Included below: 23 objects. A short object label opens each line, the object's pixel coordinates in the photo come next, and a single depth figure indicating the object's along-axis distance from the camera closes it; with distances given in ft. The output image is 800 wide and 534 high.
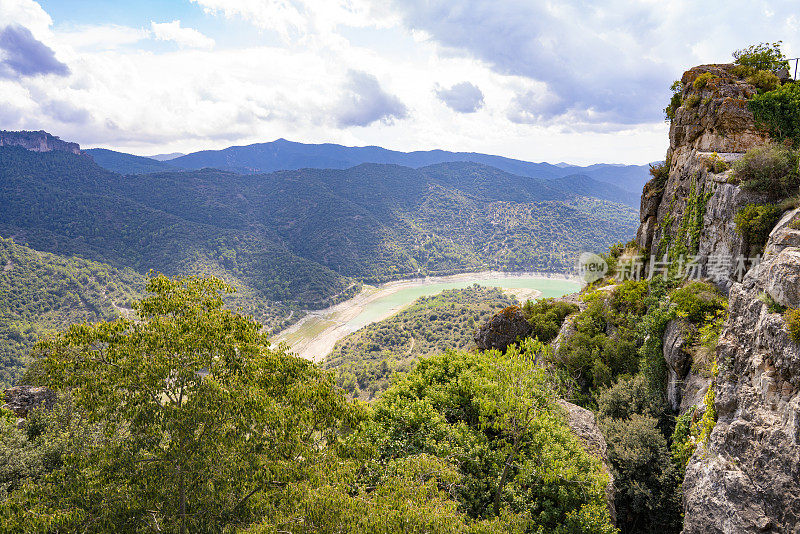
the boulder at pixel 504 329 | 82.89
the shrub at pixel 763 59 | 63.62
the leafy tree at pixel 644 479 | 38.01
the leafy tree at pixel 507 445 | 31.76
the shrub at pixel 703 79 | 64.85
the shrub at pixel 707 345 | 40.65
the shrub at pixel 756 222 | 42.96
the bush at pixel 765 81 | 61.06
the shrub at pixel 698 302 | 45.83
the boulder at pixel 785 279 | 27.04
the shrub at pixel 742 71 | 63.87
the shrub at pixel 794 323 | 25.04
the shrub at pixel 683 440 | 38.09
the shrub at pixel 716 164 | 54.61
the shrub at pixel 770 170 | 44.11
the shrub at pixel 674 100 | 74.28
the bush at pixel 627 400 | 48.21
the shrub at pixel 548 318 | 79.81
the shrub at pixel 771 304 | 27.92
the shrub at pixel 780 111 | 52.21
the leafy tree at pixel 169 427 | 20.39
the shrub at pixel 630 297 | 63.46
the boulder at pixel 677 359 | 45.73
